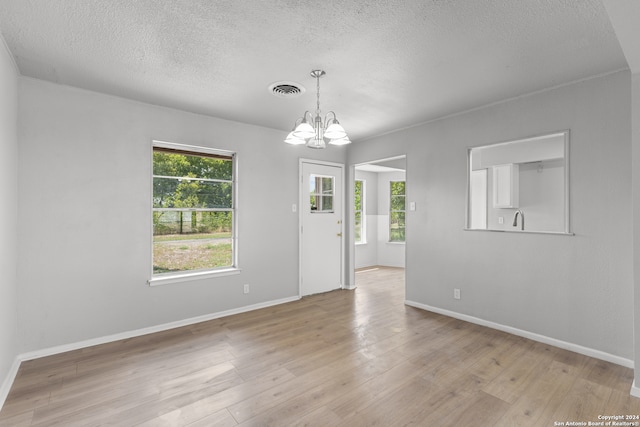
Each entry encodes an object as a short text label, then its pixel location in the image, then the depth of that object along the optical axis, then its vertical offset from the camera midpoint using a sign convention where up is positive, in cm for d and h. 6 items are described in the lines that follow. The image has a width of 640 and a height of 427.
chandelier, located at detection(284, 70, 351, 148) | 248 +66
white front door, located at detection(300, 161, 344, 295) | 490 -24
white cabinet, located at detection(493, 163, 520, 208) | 365 +34
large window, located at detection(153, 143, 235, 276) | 368 +5
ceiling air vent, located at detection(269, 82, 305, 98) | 293 +122
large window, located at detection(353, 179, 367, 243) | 767 -3
